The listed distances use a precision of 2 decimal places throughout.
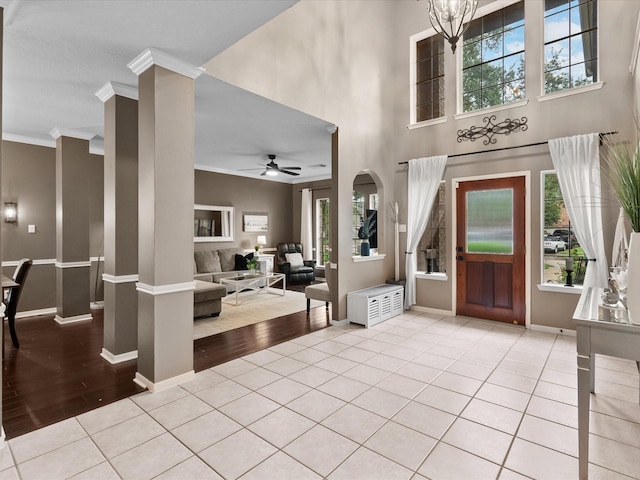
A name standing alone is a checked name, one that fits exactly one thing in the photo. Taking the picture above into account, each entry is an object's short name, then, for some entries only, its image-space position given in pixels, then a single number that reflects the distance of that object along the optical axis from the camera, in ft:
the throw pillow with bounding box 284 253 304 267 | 28.68
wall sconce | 16.24
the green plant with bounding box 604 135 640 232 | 5.95
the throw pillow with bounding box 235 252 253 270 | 25.50
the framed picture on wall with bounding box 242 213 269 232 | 28.55
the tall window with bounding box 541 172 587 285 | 14.15
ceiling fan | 21.30
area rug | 15.47
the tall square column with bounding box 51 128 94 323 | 15.81
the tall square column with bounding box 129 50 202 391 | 9.27
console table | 5.70
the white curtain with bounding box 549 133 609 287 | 12.88
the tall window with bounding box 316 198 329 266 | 31.48
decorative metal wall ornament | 15.29
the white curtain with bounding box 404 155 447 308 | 17.28
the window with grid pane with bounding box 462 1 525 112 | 15.80
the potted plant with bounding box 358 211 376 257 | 17.65
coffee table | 20.15
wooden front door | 15.35
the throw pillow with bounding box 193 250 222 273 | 23.38
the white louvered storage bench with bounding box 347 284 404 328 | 15.29
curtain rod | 12.99
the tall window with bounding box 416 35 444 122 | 18.03
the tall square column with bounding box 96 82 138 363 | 11.30
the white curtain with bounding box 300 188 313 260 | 31.22
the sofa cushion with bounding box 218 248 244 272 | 25.20
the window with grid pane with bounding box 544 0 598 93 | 13.89
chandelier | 9.10
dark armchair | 27.94
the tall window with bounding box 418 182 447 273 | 17.74
